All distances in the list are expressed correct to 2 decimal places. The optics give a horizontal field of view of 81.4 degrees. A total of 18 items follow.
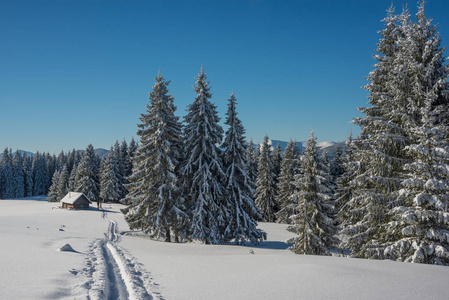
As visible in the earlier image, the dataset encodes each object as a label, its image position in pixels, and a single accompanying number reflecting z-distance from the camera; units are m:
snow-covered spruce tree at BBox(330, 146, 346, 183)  49.03
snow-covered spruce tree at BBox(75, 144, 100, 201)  63.56
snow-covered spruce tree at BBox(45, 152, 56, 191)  112.69
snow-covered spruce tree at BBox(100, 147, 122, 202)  60.91
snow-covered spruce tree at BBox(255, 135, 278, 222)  48.88
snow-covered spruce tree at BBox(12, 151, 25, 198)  94.12
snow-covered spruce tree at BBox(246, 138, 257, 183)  56.65
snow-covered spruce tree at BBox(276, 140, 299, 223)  46.56
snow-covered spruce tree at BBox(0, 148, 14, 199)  91.50
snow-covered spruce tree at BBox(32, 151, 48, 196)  106.86
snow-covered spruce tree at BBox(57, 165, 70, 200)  75.19
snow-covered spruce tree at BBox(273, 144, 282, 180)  58.50
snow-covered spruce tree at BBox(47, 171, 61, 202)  77.62
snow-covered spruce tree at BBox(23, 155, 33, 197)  103.62
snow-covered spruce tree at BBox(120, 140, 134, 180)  66.40
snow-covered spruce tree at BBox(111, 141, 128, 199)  61.89
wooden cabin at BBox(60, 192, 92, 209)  54.66
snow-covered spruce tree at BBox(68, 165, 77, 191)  74.15
